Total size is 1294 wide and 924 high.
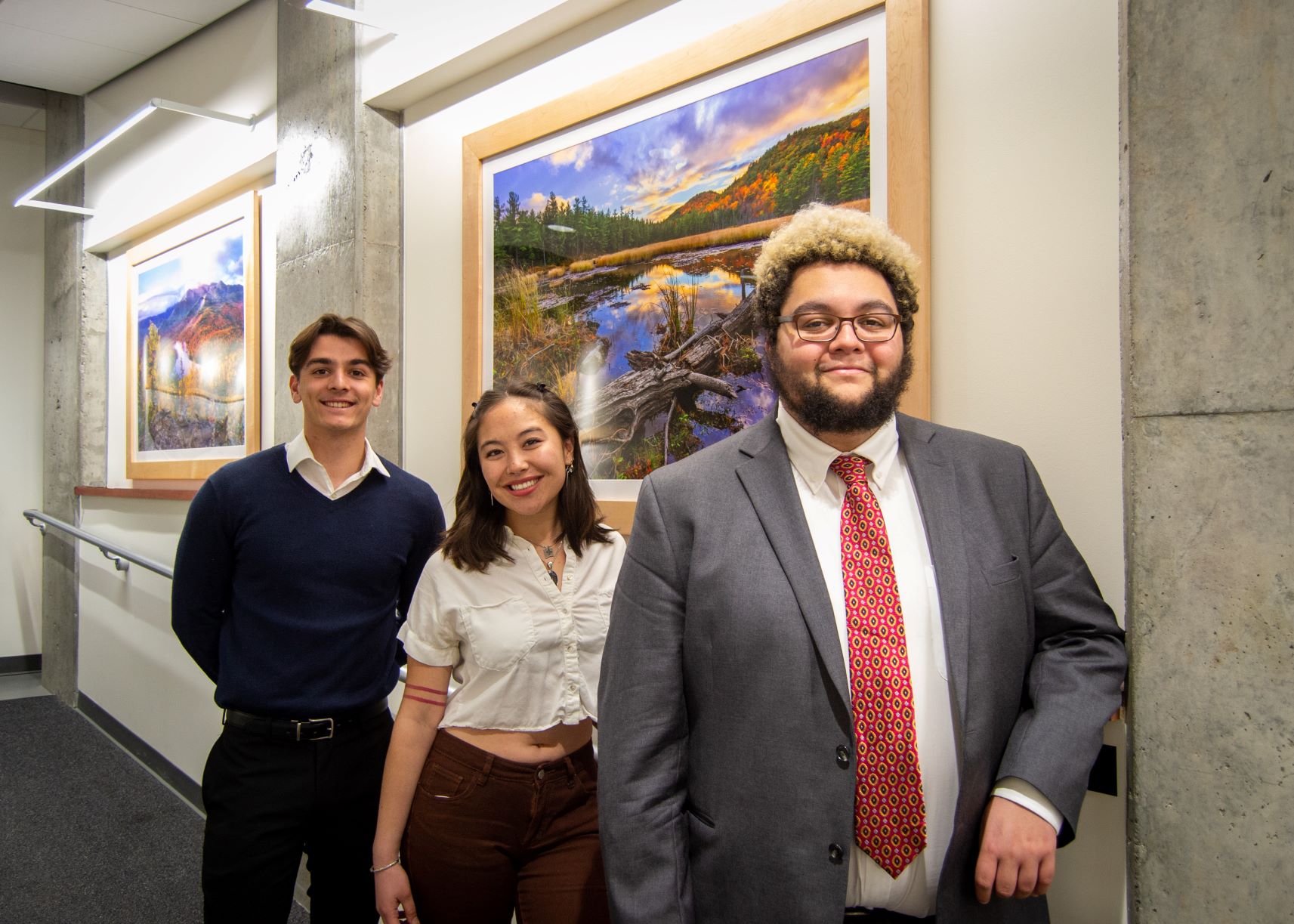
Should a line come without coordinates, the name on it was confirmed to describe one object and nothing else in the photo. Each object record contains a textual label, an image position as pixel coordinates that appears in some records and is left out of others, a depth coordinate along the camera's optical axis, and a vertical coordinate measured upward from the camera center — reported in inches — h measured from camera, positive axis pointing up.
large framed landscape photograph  77.7 +26.7
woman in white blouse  70.2 -21.2
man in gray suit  52.4 -13.1
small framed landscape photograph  167.9 +23.2
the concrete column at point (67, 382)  233.3 +19.6
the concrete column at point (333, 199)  131.0 +40.7
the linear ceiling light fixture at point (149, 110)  151.6 +61.8
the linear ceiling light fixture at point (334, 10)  114.4 +59.9
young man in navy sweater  91.4 -19.8
